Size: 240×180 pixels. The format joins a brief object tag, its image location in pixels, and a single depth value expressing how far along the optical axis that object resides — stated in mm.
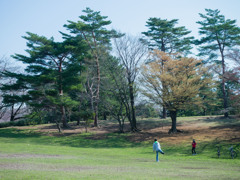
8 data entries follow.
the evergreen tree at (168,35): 43841
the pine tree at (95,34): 37562
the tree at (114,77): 35656
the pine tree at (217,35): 39000
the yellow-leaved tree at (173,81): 30109
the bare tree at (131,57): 34656
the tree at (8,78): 44062
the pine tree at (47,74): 35062
